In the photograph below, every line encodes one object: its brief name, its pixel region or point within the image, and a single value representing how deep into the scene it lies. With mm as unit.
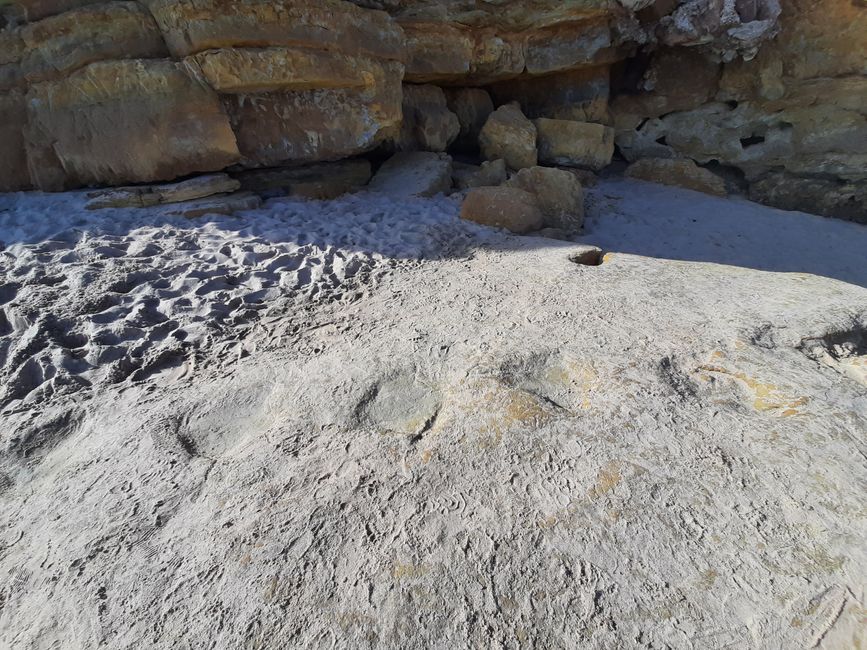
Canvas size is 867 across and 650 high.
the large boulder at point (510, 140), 4922
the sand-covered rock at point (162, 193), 3314
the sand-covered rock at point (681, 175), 5176
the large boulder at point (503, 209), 3510
